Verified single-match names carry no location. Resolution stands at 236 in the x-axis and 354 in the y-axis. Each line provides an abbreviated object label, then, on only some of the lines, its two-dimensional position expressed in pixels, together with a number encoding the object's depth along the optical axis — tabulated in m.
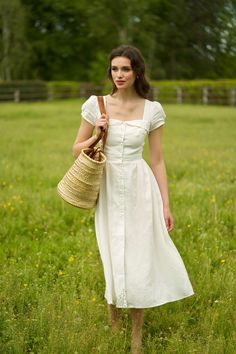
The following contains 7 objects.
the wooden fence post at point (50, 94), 39.50
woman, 3.68
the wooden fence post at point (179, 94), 36.31
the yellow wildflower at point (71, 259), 5.19
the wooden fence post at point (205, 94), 35.31
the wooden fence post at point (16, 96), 37.16
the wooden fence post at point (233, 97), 34.12
